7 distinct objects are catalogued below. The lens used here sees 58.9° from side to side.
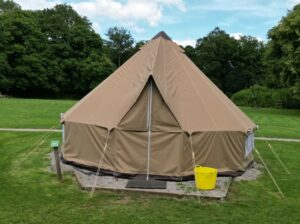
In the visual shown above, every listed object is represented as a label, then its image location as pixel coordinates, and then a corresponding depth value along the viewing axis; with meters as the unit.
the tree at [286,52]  22.67
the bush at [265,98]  30.80
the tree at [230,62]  44.99
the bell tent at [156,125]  7.09
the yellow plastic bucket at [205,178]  6.41
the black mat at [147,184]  6.53
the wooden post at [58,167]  6.71
